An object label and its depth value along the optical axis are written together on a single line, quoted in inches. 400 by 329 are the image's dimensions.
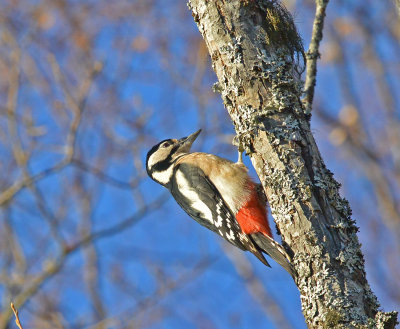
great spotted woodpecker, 284.4
